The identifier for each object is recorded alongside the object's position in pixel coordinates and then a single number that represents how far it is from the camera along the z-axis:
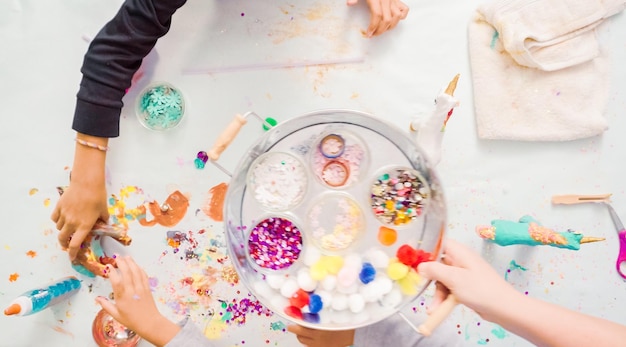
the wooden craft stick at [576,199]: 0.92
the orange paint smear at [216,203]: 0.90
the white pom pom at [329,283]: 0.74
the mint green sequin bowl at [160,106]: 0.90
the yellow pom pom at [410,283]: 0.70
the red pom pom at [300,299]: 0.72
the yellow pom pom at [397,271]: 0.71
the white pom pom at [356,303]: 0.73
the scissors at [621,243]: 0.93
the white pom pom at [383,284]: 0.72
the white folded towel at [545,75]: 0.91
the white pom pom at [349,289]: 0.73
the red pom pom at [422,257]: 0.71
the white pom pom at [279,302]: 0.73
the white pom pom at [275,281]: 0.74
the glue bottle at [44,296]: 0.80
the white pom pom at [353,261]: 0.74
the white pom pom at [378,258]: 0.75
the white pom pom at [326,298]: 0.73
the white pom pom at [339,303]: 0.73
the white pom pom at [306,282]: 0.74
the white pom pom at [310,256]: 0.76
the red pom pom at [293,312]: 0.71
